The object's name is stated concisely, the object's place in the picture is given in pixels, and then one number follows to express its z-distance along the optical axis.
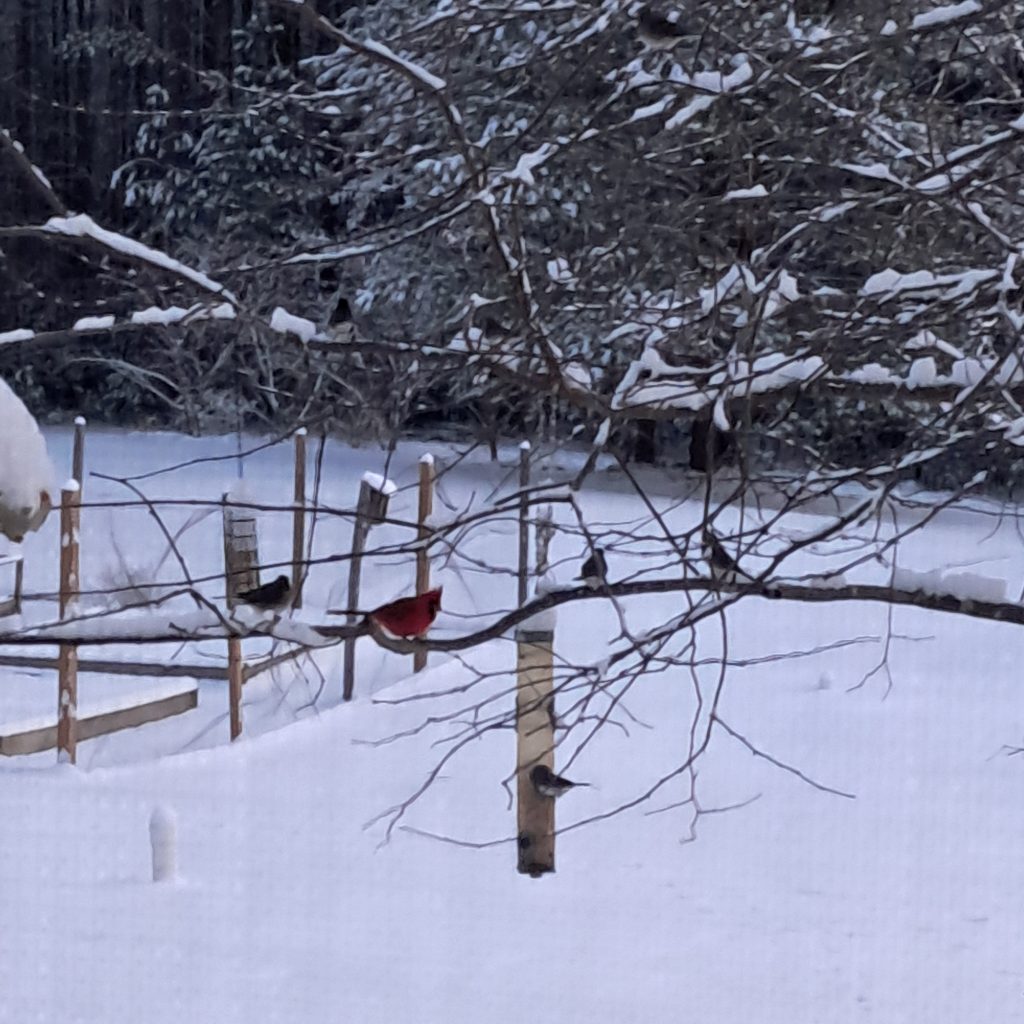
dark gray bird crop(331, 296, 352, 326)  12.16
